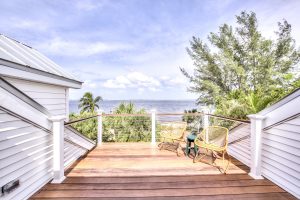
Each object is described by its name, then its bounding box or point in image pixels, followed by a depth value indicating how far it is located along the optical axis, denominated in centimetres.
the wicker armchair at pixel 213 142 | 293
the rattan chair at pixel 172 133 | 382
